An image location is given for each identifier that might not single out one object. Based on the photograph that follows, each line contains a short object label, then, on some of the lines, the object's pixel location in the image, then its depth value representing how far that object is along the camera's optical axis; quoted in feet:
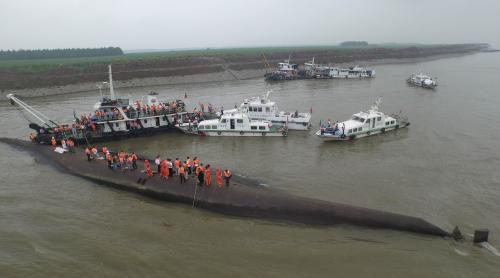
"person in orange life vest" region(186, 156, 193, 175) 65.79
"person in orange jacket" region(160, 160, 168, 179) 65.31
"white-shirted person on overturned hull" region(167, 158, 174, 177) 65.72
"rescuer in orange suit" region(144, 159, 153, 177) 66.85
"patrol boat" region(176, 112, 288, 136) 109.19
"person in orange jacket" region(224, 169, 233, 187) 61.72
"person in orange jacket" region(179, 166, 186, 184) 63.38
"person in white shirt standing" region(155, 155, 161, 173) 67.44
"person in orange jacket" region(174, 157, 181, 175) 65.63
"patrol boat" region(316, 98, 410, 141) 102.01
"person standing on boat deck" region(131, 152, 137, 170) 71.20
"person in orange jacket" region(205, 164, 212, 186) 62.08
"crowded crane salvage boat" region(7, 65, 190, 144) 99.53
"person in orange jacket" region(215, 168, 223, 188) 62.05
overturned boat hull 53.57
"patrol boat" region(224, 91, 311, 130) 115.96
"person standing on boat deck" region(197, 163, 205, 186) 62.34
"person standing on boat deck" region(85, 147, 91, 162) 76.74
